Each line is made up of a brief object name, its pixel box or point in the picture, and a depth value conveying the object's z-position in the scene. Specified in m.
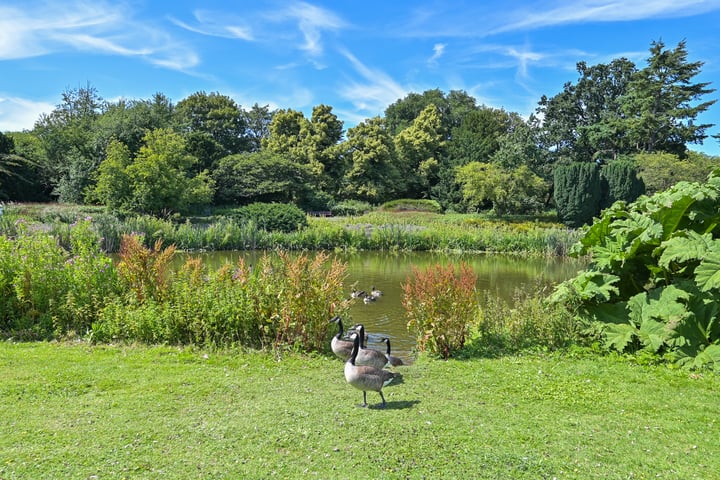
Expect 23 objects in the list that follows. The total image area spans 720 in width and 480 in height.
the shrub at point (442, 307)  6.79
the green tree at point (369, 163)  40.91
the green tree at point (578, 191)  32.41
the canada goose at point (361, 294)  11.94
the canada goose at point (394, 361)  6.31
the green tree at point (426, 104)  58.67
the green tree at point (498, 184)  34.31
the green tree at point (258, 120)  58.45
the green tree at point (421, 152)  45.75
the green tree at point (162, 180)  26.36
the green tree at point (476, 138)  42.34
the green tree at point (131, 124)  34.62
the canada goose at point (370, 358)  5.64
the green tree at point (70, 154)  33.56
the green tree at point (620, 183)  32.44
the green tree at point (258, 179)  36.03
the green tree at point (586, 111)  39.53
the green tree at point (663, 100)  36.72
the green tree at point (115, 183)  26.31
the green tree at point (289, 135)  41.78
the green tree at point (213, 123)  39.81
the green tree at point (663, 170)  31.28
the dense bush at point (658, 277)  6.05
